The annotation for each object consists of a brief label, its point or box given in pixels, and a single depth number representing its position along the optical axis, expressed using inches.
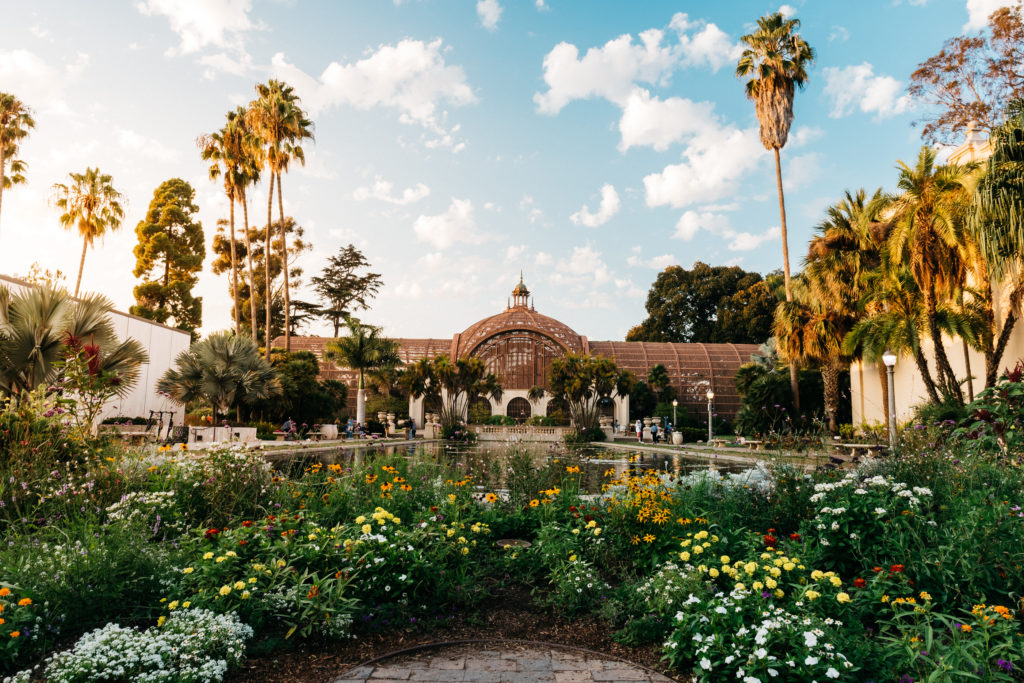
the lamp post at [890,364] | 513.7
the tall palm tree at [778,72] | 1000.9
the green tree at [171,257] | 1462.8
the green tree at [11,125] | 1095.0
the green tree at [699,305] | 1962.4
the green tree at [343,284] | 2058.3
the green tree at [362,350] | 1162.0
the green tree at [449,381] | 1123.0
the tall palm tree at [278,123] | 1110.4
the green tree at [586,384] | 1086.4
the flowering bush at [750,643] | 107.5
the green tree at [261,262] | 1760.6
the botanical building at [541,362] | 1536.7
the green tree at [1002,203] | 426.0
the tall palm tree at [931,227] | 547.5
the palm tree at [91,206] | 1254.3
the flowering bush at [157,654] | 106.7
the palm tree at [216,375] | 834.8
